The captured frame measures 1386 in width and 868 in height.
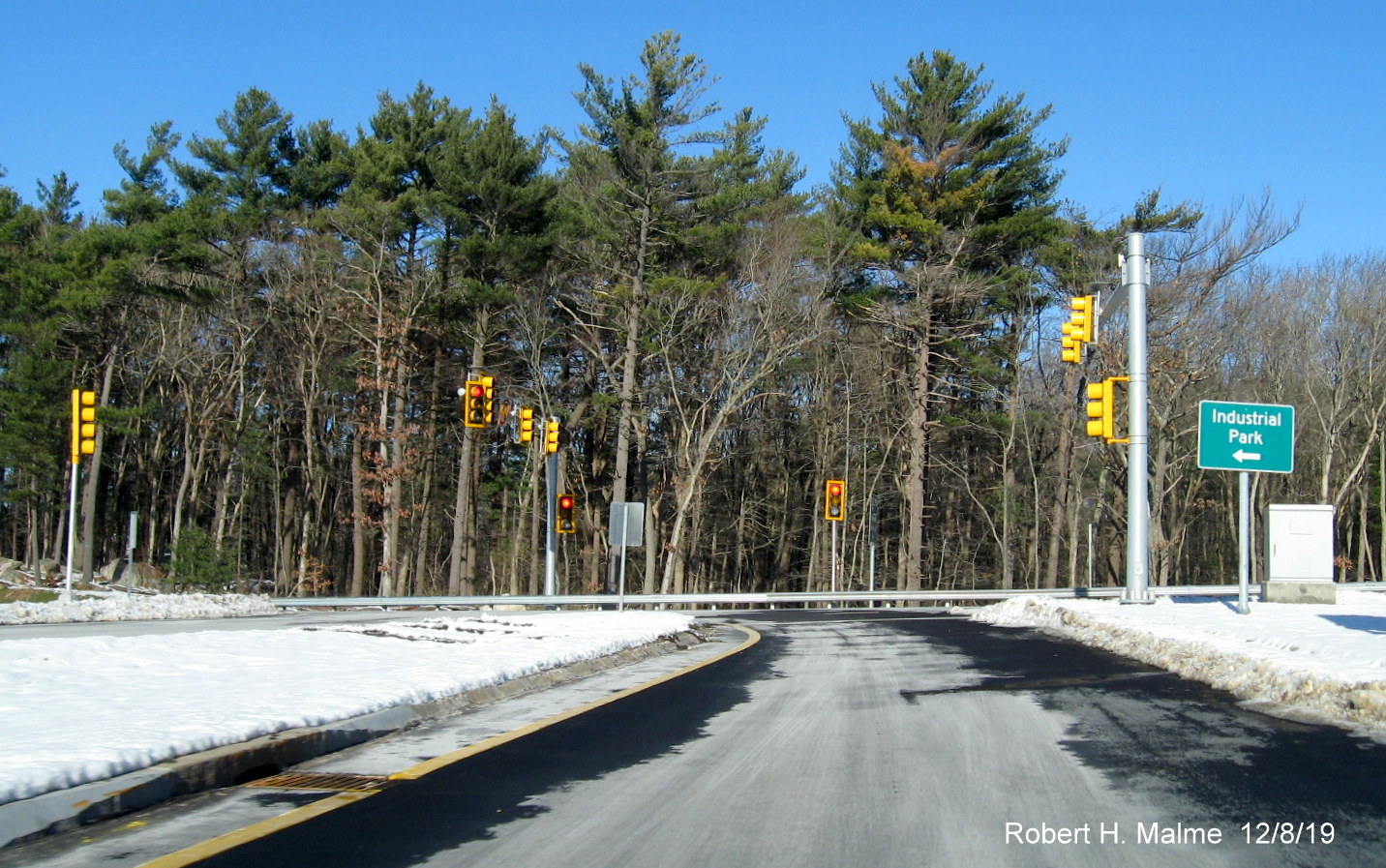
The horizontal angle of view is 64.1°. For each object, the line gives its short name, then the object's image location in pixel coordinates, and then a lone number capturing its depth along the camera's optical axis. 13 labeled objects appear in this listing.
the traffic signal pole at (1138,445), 20.59
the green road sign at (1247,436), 17.34
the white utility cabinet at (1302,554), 18.11
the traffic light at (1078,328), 19.52
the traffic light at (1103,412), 20.20
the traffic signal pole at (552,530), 30.52
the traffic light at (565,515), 31.59
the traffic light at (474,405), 27.89
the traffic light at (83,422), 25.34
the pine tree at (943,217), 39.56
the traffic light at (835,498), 34.59
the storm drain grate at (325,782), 6.59
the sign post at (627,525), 25.09
